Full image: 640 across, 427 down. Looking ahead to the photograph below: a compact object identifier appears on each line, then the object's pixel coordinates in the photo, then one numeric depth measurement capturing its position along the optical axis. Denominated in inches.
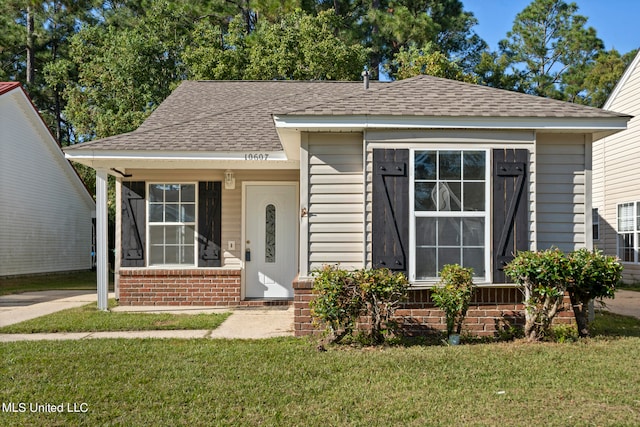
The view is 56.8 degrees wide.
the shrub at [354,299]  245.3
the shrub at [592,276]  248.4
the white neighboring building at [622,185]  584.1
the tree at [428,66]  719.1
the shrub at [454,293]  250.4
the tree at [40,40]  1064.8
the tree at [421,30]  944.9
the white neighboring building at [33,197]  677.3
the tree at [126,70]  807.7
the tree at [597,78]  979.9
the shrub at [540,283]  246.8
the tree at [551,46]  1104.2
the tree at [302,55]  768.9
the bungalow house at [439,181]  269.1
